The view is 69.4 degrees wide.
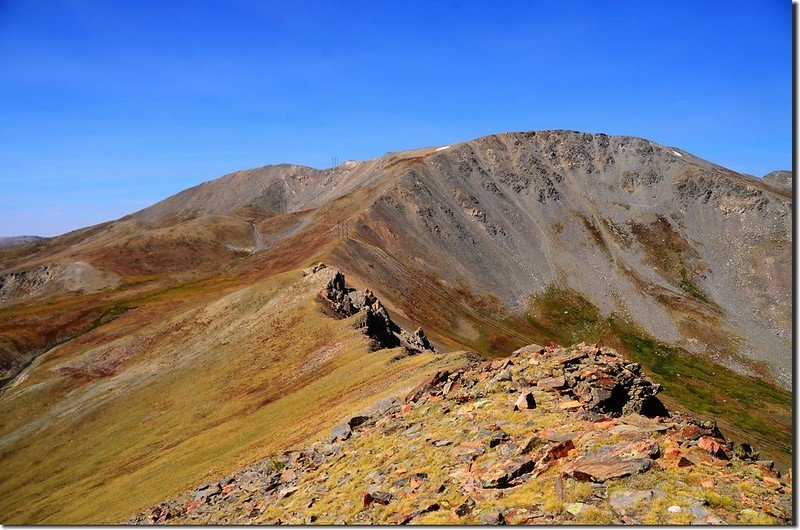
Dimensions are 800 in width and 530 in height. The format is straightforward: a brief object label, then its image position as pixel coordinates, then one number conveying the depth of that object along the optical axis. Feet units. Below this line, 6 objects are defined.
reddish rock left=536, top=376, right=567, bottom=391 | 80.91
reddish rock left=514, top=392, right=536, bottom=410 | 76.48
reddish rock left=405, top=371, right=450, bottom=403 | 104.25
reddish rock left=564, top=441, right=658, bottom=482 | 53.31
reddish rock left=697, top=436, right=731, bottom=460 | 55.11
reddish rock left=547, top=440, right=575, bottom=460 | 59.93
